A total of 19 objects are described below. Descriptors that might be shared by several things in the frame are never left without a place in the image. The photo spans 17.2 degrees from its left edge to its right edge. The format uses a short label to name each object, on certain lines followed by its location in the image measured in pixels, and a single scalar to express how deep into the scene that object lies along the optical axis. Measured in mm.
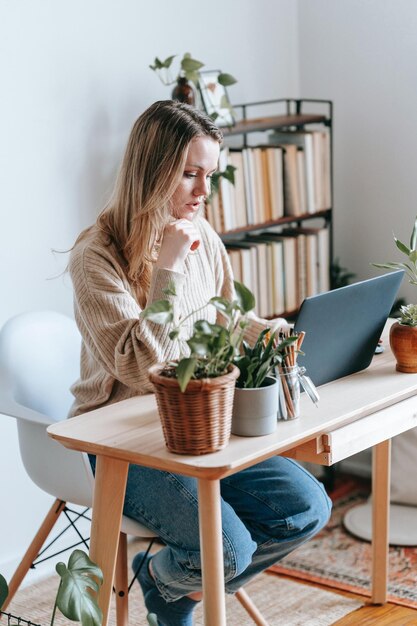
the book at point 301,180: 4622
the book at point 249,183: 4420
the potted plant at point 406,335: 3171
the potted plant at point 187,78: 4139
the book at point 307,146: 4636
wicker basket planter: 2651
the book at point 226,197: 4293
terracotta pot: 3168
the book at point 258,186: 4468
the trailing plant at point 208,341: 2636
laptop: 2957
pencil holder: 2857
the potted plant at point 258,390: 2765
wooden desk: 2719
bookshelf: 4420
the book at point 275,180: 4523
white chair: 3302
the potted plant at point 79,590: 2785
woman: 3123
